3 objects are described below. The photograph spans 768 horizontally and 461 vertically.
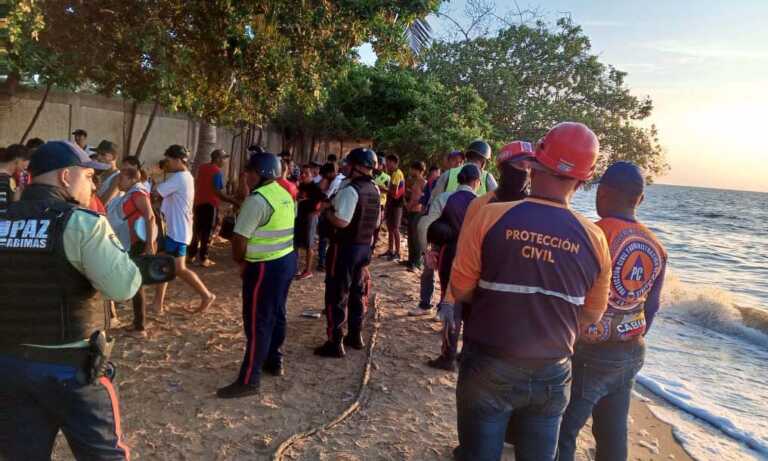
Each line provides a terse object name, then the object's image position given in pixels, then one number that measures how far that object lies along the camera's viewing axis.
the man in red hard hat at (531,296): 2.04
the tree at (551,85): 16.31
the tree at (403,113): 13.62
